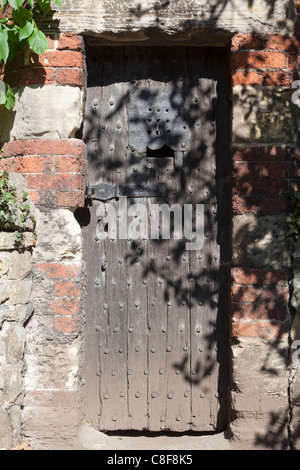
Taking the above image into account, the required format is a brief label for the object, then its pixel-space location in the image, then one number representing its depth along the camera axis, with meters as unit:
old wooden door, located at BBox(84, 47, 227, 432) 2.98
